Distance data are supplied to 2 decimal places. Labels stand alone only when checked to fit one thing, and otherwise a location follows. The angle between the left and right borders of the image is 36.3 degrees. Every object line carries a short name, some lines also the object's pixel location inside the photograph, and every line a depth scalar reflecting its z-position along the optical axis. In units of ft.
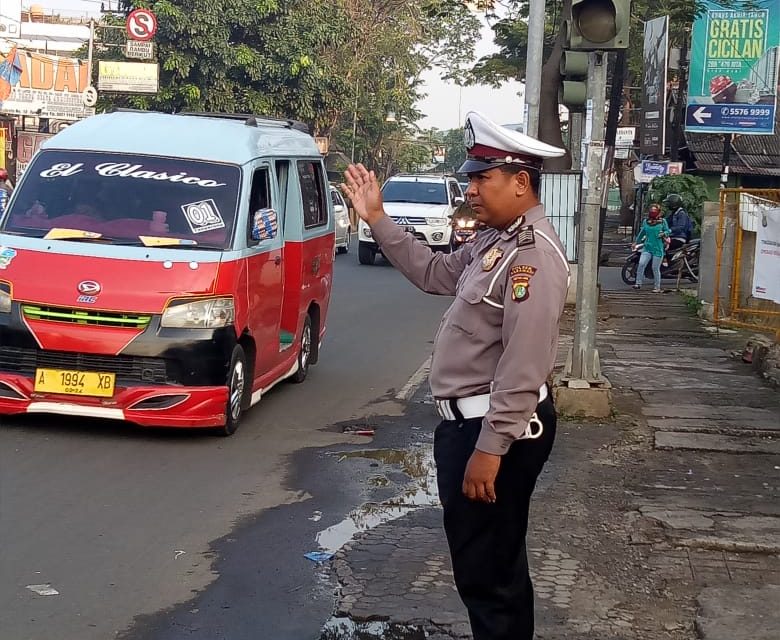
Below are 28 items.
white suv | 79.46
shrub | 100.94
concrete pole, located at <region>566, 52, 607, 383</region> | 31.19
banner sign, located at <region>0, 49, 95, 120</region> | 131.64
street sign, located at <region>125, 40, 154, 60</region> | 113.09
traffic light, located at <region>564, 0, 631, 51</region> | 30.14
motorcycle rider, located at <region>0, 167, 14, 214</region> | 56.70
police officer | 11.25
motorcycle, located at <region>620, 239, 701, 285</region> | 77.97
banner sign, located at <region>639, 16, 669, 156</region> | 94.47
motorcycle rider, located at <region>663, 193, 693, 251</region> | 80.12
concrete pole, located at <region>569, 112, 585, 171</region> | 73.51
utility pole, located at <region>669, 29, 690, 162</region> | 116.37
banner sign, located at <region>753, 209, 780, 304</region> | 43.29
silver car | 90.63
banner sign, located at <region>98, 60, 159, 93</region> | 116.47
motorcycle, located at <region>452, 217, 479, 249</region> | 72.43
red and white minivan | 25.12
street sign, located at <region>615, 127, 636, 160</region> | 120.47
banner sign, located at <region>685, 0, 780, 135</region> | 91.97
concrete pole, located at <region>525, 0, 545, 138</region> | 53.31
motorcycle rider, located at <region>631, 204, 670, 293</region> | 70.85
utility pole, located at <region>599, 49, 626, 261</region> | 54.29
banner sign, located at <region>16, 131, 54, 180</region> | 137.56
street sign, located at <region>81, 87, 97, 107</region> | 136.87
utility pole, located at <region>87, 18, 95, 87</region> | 133.92
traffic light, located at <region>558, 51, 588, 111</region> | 35.42
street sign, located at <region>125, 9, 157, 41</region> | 111.14
